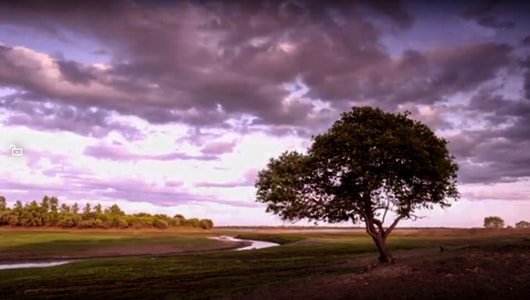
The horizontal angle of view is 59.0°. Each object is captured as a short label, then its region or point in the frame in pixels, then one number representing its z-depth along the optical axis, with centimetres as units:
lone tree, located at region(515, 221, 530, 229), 16638
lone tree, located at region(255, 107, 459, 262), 3444
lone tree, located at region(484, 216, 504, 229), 17199
